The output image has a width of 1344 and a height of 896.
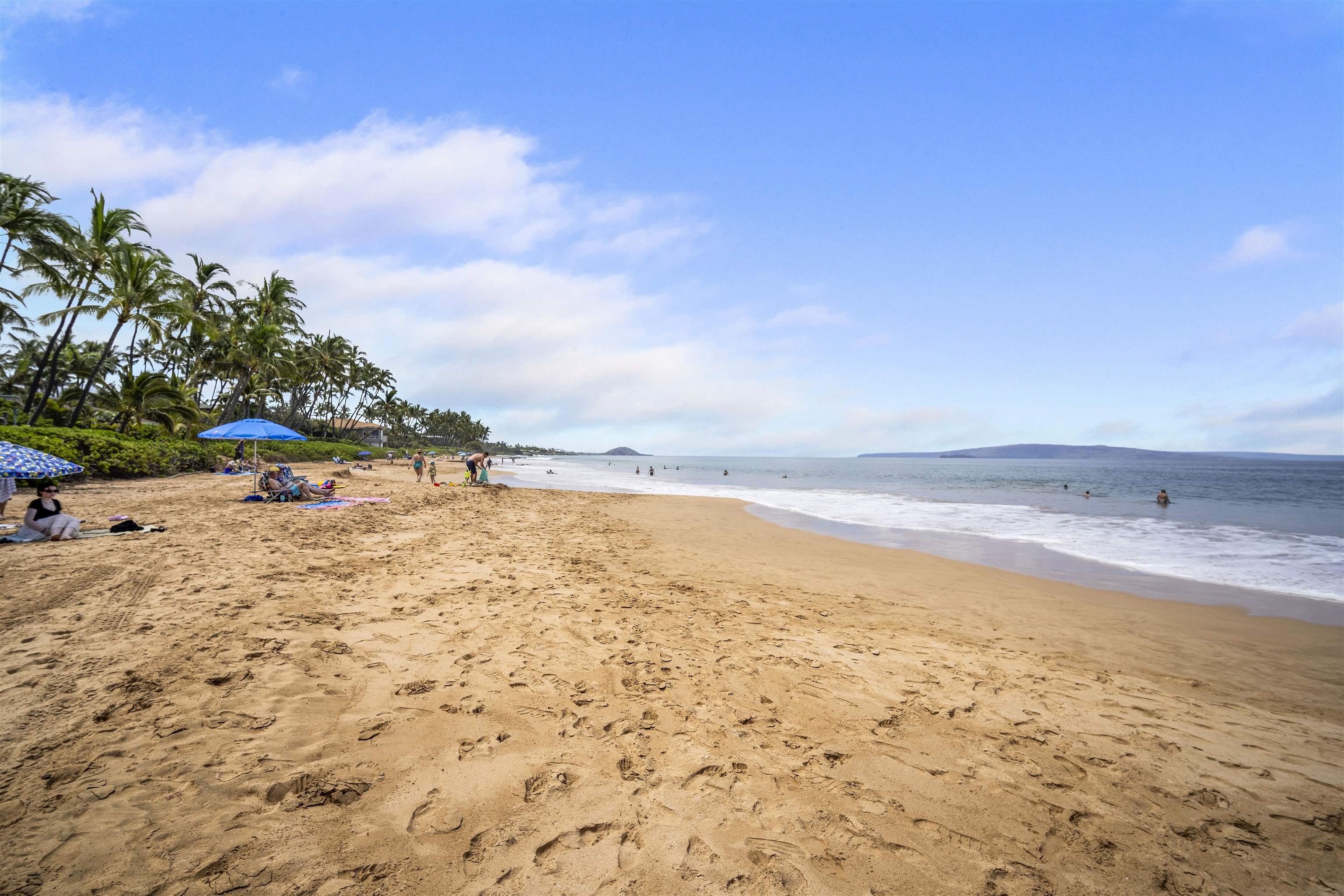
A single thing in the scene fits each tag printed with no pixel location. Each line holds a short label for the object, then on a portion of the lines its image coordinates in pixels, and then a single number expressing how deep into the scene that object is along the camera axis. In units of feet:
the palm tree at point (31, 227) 63.00
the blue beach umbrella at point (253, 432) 47.16
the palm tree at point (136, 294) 74.08
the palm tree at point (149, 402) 82.48
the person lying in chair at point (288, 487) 48.75
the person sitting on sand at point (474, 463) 81.05
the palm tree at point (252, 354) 114.52
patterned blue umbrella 29.99
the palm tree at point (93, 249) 71.36
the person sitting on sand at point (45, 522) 26.71
